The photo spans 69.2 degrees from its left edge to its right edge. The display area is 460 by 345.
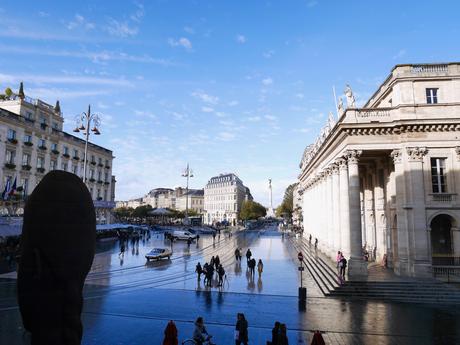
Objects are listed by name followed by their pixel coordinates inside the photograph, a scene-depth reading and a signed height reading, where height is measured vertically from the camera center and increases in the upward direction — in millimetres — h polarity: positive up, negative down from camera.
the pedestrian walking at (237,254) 29906 -3385
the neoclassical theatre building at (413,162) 22562 +3974
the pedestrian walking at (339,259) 21741 -2672
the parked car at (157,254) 30636 -3642
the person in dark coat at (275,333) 9456 -3333
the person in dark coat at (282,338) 9039 -3279
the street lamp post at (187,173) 61438 +7768
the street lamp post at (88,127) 23938 +6251
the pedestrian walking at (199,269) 21328 -3427
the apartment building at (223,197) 142875 +8183
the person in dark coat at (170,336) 9742 -3512
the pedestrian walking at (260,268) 23453 -3608
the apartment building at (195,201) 162375 +7072
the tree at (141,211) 111381 +1212
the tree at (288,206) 132100 +4486
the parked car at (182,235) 51894 -3054
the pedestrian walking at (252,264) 24562 -3492
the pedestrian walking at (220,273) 20812 -3528
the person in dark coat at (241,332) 10523 -3624
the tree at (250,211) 113500 +1900
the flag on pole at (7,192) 32631 +2000
